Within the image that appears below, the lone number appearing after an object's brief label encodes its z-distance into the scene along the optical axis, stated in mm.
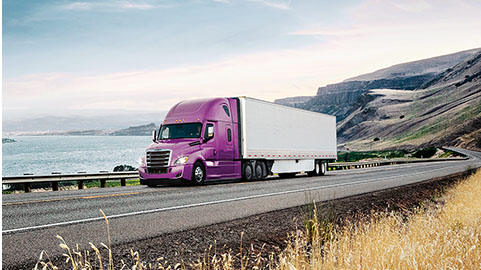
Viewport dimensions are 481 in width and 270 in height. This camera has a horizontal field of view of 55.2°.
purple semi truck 17906
